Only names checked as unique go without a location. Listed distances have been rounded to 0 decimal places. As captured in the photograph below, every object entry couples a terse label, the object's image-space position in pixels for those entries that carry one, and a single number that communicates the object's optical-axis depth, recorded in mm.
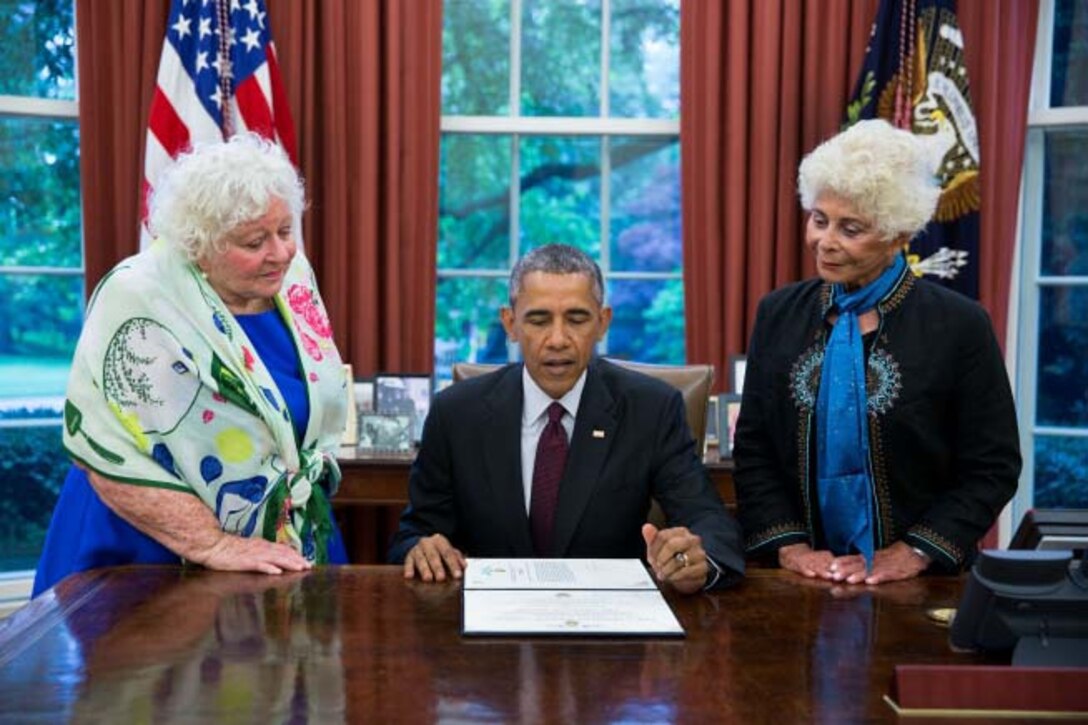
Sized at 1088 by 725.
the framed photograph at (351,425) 3814
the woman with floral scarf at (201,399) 1983
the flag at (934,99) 4000
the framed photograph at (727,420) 3701
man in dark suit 2158
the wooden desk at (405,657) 1328
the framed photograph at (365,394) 3963
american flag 3883
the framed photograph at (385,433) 3805
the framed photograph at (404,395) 3939
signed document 1606
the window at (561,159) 4508
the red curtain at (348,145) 4031
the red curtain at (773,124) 4125
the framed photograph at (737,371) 4023
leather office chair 2744
